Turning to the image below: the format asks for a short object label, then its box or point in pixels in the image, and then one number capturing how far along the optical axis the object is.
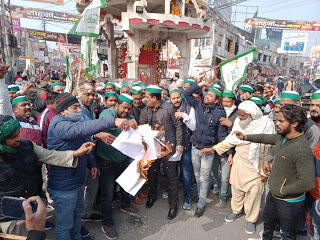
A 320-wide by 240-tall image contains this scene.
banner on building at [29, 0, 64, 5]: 30.05
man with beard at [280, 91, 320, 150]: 2.52
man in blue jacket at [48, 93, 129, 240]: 2.10
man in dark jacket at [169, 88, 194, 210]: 3.52
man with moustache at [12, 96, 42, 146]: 2.94
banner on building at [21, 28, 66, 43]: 36.97
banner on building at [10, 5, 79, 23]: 38.94
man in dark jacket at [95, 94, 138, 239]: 2.88
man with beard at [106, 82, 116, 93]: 4.75
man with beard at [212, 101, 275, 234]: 3.05
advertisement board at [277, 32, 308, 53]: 52.69
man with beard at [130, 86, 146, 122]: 3.87
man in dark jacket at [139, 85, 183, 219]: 3.38
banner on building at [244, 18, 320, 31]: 35.58
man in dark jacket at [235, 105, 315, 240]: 2.15
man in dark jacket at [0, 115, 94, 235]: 1.69
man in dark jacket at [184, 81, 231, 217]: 3.42
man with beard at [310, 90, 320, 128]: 2.63
